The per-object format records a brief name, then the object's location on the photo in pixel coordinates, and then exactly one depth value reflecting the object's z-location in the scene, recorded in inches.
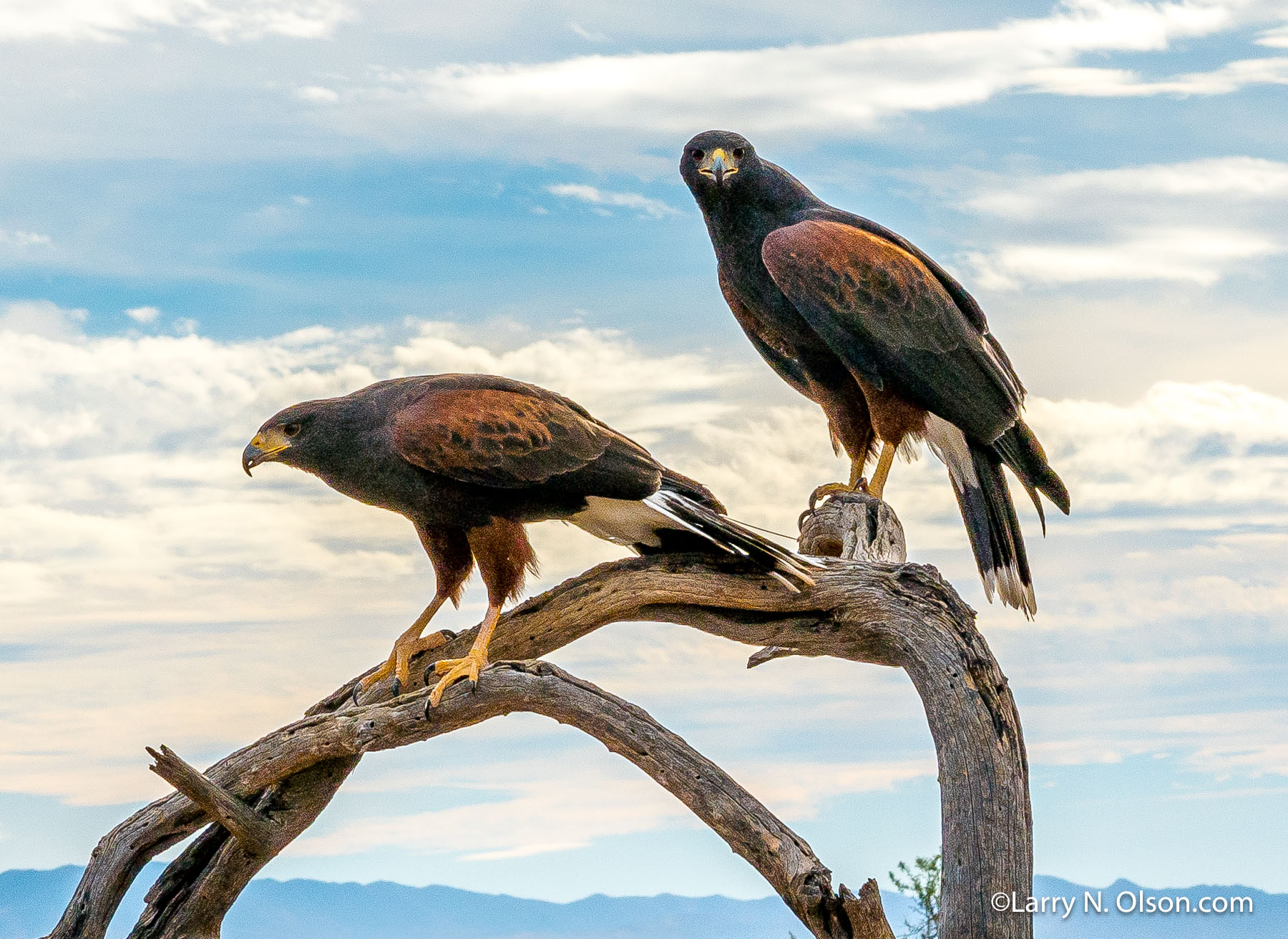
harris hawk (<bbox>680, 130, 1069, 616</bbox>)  422.9
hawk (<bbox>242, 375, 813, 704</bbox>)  351.3
